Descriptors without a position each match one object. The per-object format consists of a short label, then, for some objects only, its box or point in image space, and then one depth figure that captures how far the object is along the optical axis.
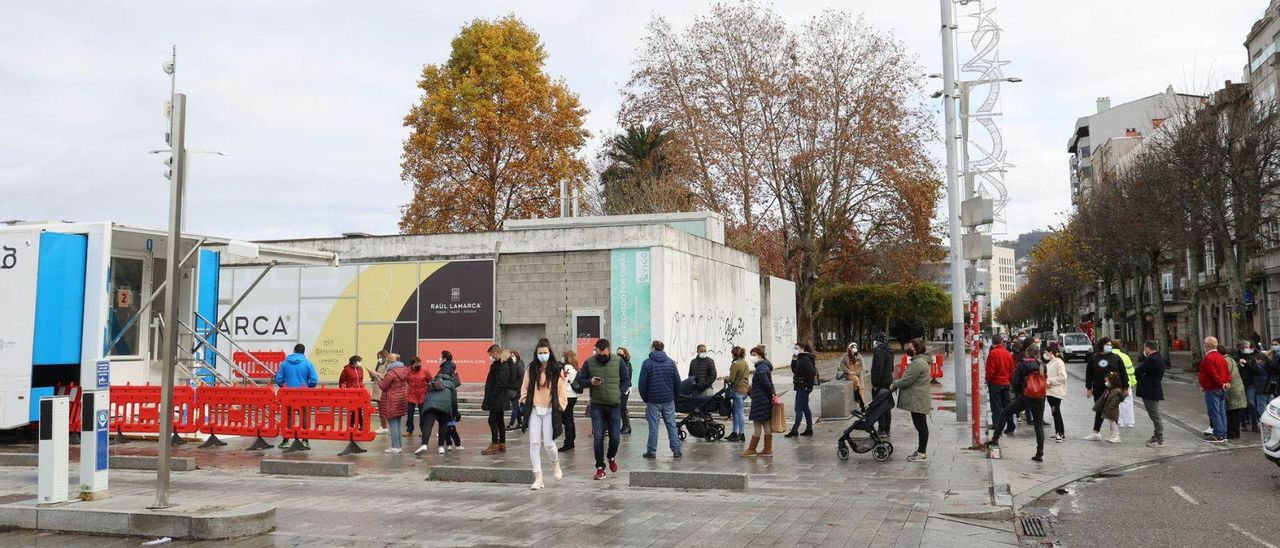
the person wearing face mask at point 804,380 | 15.06
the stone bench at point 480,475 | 10.59
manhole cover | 7.83
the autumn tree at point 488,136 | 37.09
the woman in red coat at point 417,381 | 14.23
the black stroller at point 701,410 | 14.88
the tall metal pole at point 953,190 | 16.48
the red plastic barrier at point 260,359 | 22.92
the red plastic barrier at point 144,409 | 14.12
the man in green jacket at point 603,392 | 11.27
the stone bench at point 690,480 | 9.82
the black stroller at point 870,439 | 12.16
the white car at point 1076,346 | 45.56
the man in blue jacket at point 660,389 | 12.65
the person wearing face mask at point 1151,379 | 14.31
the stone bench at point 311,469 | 11.32
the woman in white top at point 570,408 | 13.22
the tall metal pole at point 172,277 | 7.85
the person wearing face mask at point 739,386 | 14.52
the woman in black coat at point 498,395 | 13.36
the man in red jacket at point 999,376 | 15.46
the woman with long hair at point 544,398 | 10.48
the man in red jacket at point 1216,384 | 14.31
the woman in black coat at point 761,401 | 12.50
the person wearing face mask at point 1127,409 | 15.83
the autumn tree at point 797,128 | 36.09
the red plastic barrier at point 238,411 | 13.87
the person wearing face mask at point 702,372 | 14.84
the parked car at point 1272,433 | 9.88
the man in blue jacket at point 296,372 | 14.42
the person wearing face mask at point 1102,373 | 14.45
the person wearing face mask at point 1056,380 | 14.67
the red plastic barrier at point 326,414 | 13.48
